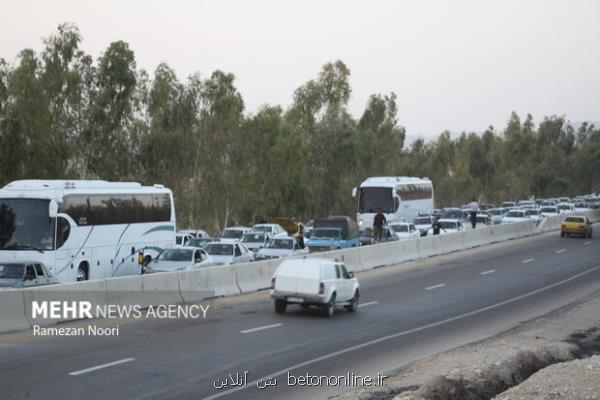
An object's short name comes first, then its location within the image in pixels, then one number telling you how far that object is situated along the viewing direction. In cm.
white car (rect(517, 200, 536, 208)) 10311
